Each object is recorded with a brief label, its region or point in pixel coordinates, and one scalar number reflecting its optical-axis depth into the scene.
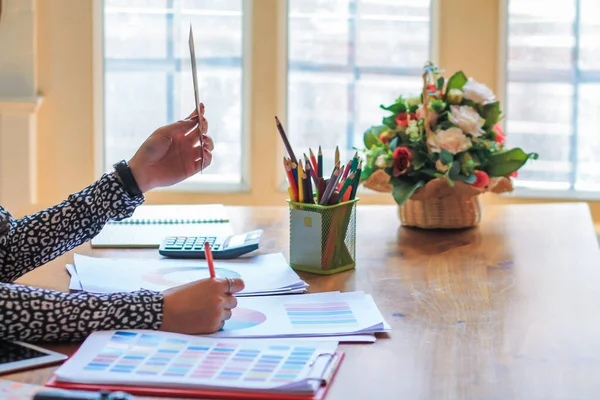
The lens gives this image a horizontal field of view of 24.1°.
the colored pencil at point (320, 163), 2.16
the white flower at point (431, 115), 2.42
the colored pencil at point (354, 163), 2.15
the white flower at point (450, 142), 2.38
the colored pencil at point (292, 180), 2.14
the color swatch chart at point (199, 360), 1.59
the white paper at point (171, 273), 1.97
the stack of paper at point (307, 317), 1.76
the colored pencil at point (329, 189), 2.10
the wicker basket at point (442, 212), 2.43
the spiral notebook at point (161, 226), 2.32
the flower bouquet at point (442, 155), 2.39
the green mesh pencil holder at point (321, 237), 2.09
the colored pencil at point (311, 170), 2.12
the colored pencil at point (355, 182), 2.14
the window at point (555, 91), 4.25
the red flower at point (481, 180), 2.41
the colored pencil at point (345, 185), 2.12
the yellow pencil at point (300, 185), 2.12
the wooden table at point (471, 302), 1.62
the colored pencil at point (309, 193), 2.12
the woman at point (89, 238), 1.71
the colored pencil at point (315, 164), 2.17
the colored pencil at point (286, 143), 2.16
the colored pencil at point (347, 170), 2.15
